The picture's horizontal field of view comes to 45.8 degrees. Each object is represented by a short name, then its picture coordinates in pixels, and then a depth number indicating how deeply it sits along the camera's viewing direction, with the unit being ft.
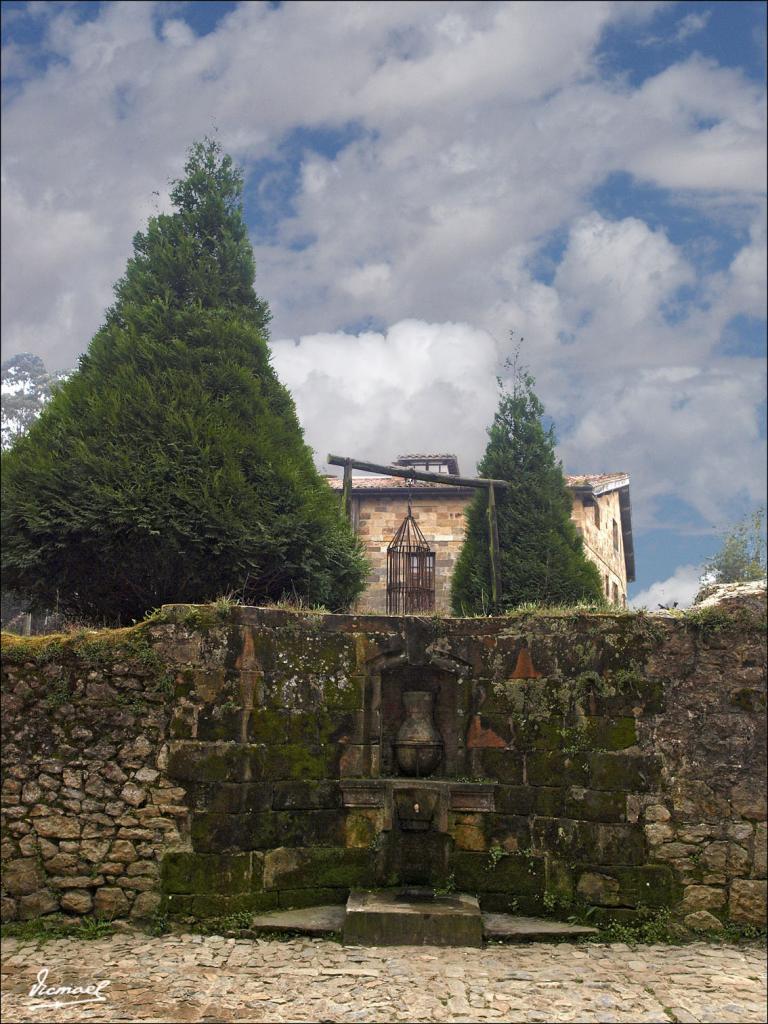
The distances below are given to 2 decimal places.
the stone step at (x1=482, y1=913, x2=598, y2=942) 25.81
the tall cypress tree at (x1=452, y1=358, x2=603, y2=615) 51.03
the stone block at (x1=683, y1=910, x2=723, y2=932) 26.17
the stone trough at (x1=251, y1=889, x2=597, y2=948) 25.36
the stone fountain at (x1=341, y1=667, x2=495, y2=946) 25.46
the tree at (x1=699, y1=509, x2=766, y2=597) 91.40
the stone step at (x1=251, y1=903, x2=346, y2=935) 25.93
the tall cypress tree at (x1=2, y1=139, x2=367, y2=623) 37.11
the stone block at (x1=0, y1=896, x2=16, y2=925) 26.53
